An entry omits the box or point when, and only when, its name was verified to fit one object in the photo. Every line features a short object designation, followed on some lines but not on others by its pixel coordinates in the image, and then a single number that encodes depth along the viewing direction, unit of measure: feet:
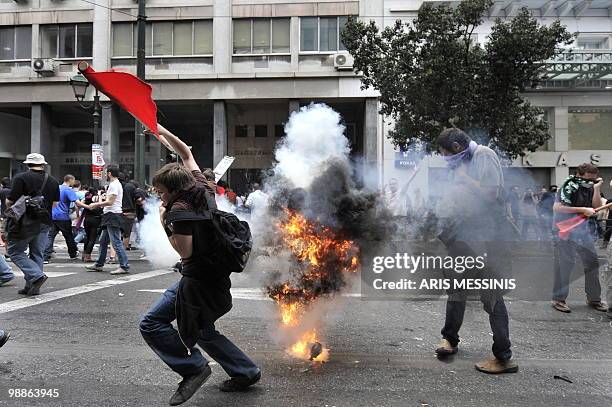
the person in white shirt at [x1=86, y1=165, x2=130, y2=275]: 29.17
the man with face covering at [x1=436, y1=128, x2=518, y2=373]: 13.26
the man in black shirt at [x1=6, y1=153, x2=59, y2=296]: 22.18
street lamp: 50.24
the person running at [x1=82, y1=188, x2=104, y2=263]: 34.63
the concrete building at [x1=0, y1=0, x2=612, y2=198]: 72.28
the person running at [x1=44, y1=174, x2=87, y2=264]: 34.78
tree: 39.01
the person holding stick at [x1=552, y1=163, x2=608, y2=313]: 20.83
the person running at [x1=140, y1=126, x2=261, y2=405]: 10.30
